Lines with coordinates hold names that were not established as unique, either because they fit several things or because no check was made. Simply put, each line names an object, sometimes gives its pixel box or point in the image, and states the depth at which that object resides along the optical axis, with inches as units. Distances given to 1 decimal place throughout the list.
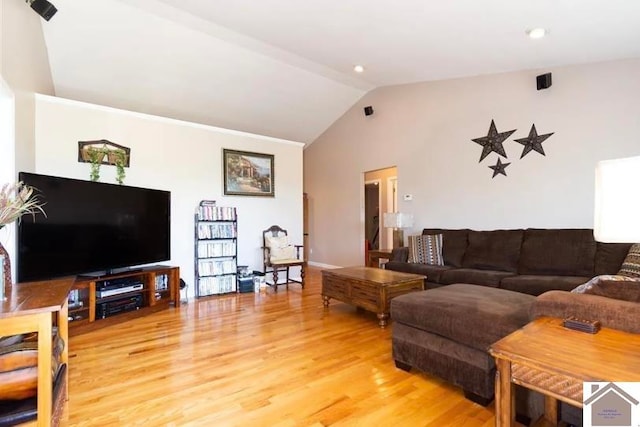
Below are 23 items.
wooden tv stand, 124.6
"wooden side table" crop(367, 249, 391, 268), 194.5
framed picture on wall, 197.2
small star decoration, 170.1
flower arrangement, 65.5
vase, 65.0
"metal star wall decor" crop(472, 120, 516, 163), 170.1
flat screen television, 104.0
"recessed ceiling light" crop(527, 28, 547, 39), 115.7
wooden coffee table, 126.6
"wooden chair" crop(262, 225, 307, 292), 196.9
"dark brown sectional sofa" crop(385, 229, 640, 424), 62.4
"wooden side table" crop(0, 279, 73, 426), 53.3
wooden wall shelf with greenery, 150.3
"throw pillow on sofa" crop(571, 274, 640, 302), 56.9
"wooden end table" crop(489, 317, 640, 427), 40.1
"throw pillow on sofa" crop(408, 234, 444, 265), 173.2
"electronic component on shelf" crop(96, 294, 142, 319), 129.6
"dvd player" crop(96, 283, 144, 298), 131.4
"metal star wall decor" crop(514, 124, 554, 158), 157.0
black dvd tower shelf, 179.5
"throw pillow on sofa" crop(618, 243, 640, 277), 109.8
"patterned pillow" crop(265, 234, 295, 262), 204.4
